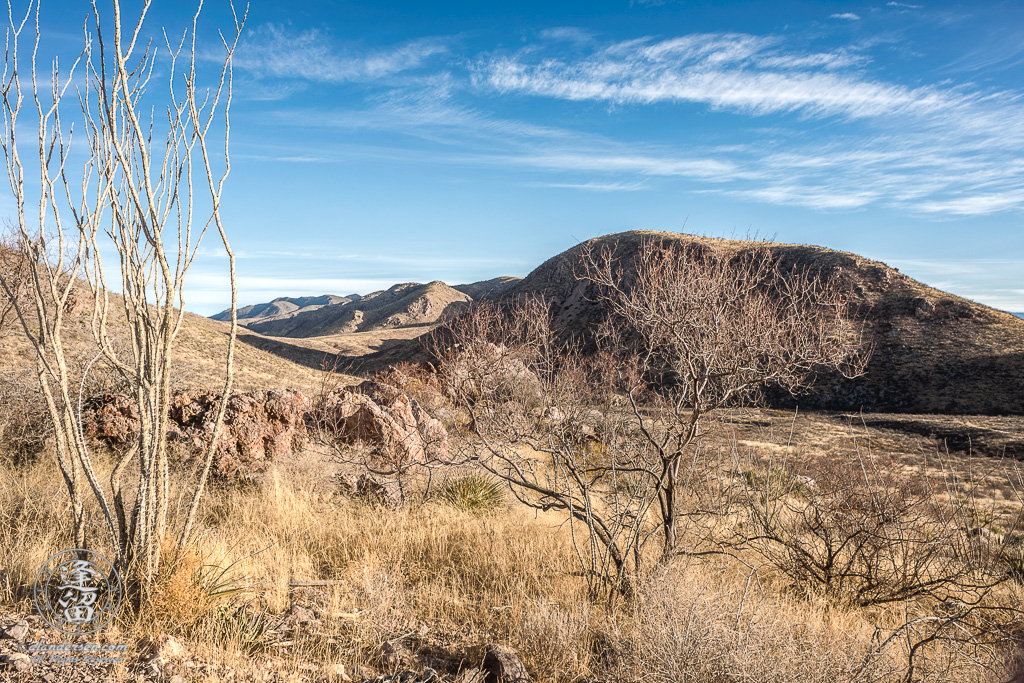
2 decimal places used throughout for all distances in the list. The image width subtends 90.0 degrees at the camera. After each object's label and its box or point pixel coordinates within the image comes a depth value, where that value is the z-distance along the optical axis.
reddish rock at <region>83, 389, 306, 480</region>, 5.98
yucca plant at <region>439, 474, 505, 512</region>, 5.98
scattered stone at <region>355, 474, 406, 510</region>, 5.70
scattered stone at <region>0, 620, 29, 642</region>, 2.31
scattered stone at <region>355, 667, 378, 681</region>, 2.72
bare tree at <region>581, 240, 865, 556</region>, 3.79
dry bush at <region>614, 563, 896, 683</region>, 2.43
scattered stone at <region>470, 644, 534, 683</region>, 2.69
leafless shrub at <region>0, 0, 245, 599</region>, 2.57
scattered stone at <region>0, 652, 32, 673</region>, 2.15
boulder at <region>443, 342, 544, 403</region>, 9.47
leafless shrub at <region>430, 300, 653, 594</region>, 3.83
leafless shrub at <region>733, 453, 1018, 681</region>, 4.05
